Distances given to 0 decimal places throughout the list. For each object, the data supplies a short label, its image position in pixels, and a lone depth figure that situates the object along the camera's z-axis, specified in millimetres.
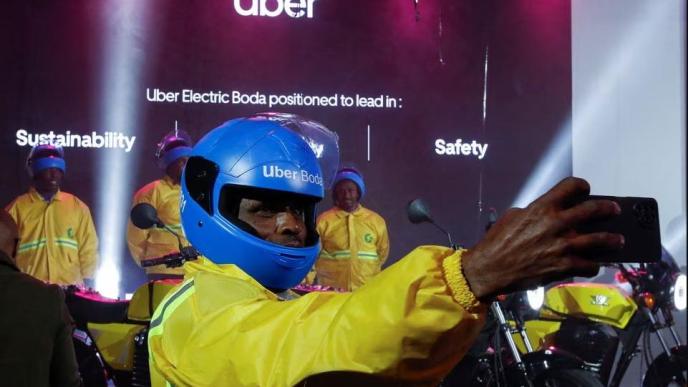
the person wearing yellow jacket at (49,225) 7496
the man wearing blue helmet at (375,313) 984
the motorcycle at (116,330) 4375
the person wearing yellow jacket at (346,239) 8086
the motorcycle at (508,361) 4762
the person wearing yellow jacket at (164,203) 7418
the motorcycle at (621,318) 5383
